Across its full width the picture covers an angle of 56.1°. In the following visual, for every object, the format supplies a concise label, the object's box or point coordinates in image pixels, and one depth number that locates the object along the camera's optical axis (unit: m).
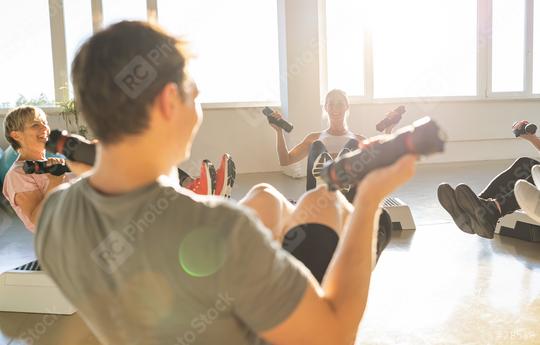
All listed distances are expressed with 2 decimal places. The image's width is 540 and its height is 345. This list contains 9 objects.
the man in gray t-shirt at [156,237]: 0.60
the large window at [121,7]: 5.49
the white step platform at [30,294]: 1.91
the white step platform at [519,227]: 2.62
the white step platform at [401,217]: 2.96
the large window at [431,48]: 6.12
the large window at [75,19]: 5.34
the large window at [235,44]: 5.73
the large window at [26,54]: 5.25
